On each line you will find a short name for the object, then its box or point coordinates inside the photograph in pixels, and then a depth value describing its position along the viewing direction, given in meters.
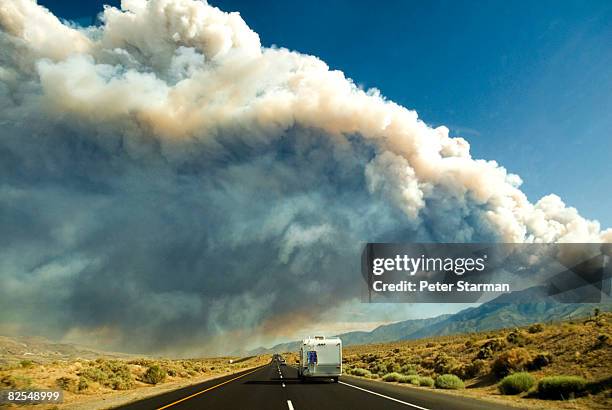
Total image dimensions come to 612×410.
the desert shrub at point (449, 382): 29.25
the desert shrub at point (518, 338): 38.42
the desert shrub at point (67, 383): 26.84
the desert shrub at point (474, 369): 32.97
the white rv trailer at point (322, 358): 31.23
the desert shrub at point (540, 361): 29.16
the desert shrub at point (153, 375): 37.47
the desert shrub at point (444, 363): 37.69
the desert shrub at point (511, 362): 29.36
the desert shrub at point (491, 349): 39.12
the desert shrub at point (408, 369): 42.62
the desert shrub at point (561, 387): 19.61
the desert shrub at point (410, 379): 33.05
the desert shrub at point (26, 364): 31.41
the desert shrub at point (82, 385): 27.38
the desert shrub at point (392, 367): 46.16
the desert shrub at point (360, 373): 46.67
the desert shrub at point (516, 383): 23.19
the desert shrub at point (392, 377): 36.59
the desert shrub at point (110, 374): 30.27
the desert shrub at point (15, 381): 24.77
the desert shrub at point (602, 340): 28.52
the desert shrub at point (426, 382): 31.40
